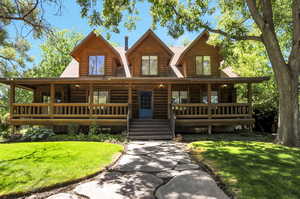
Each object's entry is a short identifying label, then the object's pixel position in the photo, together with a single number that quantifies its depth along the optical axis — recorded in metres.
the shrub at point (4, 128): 11.69
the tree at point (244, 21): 7.69
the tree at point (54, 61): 28.64
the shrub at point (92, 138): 9.29
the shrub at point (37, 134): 9.80
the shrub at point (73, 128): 11.04
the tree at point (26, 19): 7.14
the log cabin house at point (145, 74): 13.55
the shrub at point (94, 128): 10.70
